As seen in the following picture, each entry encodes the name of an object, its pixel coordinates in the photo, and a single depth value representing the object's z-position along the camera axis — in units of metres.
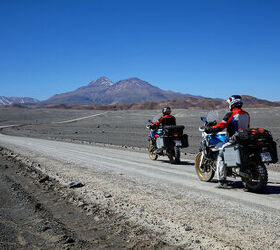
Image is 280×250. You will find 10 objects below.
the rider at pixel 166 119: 12.76
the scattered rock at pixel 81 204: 6.43
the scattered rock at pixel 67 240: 4.61
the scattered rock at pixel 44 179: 8.87
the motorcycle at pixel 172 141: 12.02
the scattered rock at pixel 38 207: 6.24
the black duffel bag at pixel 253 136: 6.63
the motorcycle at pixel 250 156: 6.63
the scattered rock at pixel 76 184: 8.03
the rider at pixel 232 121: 7.11
